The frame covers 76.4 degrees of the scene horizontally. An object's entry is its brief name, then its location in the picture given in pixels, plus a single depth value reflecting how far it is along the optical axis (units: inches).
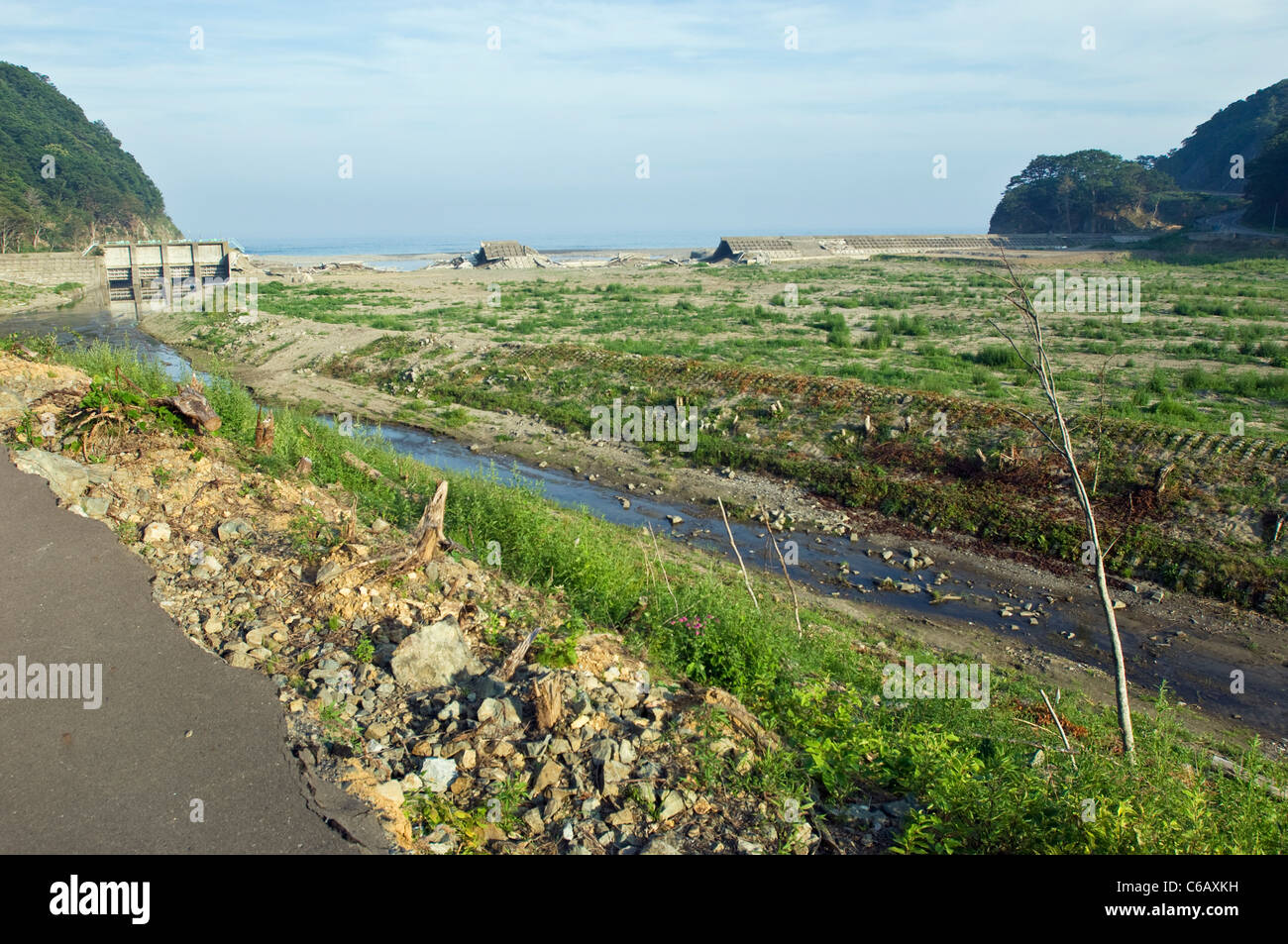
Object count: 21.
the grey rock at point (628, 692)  242.4
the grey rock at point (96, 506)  312.0
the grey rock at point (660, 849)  179.6
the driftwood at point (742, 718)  229.1
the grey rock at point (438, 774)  195.3
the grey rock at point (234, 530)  312.3
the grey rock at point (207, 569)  282.0
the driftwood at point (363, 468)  505.0
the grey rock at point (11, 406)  403.2
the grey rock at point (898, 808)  207.0
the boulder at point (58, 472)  322.0
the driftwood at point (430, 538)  300.5
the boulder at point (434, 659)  239.9
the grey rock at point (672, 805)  192.7
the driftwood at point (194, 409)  393.1
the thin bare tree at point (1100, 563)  227.9
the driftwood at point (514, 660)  247.5
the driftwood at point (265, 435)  456.1
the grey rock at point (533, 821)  186.9
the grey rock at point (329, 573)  280.2
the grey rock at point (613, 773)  202.0
